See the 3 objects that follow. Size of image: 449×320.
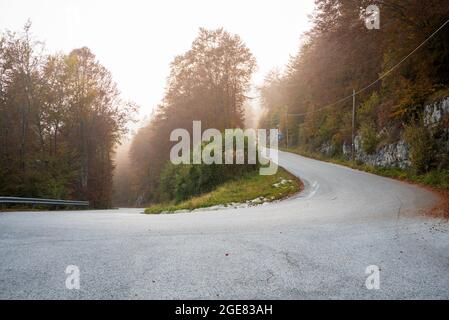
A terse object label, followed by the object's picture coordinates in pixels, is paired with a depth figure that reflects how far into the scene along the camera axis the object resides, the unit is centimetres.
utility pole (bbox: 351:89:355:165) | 2630
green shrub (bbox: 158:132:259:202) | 2131
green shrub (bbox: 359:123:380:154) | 2395
